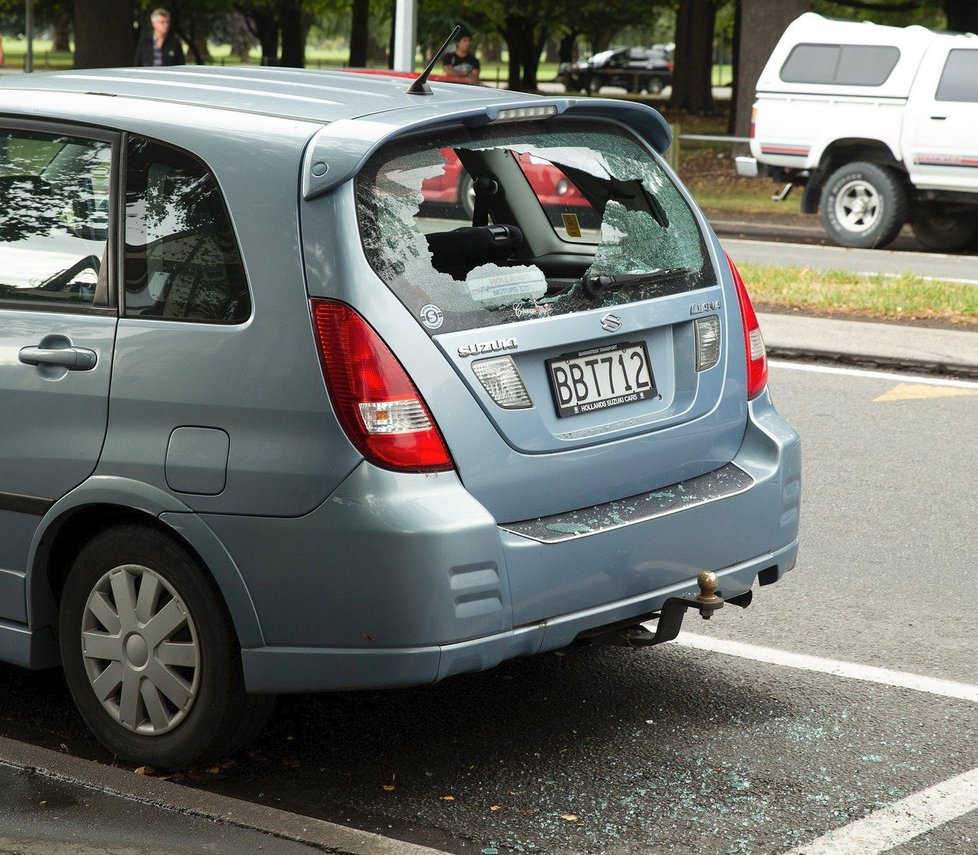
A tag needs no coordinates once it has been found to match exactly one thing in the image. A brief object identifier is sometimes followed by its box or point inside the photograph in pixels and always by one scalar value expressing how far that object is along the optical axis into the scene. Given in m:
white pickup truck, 16.44
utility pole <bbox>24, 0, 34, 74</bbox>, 25.39
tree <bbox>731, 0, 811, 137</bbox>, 25.19
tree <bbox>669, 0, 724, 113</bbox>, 44.47
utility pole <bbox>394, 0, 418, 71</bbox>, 15.20
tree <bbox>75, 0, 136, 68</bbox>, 28.58
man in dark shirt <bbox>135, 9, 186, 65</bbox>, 18.81
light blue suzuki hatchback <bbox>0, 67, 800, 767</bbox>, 3.61
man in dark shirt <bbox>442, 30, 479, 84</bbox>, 19.00
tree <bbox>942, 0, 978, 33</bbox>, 30.03
